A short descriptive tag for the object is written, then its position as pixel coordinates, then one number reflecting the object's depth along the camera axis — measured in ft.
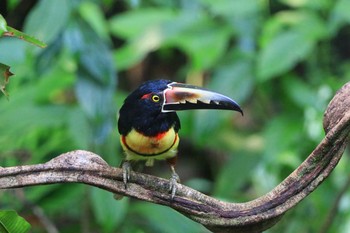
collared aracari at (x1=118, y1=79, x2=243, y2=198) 14.11
